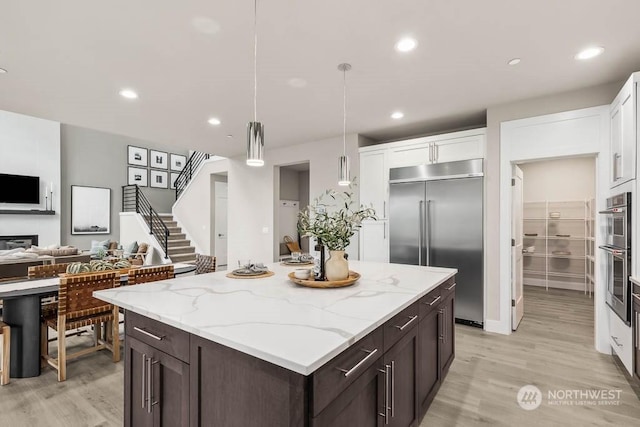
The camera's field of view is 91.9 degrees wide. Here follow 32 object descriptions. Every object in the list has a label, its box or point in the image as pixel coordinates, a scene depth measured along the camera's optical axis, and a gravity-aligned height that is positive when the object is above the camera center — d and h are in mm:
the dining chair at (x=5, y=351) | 2539 -1126
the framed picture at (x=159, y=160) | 9758 +1754
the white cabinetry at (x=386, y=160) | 4071 +771
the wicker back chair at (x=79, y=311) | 2596 -860
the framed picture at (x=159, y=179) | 9789 +1133
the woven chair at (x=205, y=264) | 4102 -675
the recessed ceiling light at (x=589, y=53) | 2523 +1352
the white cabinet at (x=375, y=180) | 4699 +524
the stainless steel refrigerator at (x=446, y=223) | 3877 -118
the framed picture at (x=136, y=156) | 9259 +1783
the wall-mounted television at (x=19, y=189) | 6949 +592
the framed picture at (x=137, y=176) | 9242 +1154
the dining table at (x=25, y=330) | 2672 -998
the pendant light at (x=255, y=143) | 1836 +425
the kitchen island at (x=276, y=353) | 1059 -572
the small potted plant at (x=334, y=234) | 2004 -127
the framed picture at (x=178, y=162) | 10320 +1787
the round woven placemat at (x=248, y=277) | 2322 -470
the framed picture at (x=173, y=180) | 10234 +1143
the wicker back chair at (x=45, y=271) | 3282 -617
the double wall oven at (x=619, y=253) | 2514 -332
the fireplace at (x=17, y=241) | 6805 -613
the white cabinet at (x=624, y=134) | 2447 +695
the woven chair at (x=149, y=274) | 2914 -587
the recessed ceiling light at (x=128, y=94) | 3305 +1316
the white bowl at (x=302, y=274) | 2090 -408
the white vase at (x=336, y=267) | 2045 -350
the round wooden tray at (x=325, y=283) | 1938 -437
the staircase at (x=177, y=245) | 7564 -784
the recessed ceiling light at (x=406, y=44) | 2404 +1352
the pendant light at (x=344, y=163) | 2837 +494
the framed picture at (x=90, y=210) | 8109 +122
